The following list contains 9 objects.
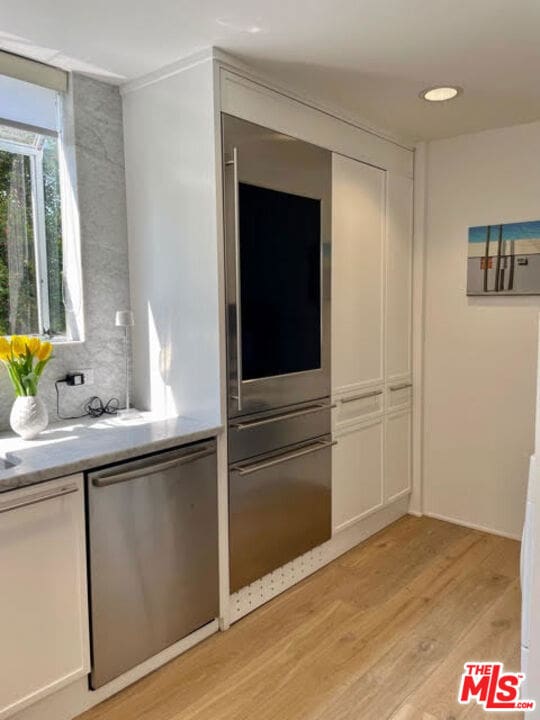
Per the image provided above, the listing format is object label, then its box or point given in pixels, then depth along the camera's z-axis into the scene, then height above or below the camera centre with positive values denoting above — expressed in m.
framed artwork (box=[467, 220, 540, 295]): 3.09 +0.28
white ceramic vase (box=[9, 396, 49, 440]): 2.12 -0.42
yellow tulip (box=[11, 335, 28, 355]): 2.13 -0.13
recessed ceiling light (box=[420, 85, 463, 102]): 2.59 +1.04
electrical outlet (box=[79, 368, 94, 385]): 2.55 -0.31
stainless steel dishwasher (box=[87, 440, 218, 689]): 1.94 -0.94
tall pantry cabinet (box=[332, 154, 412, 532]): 2.95 -0.17
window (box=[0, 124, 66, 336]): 2.38 +0.34
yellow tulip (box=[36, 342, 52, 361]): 2.18 -0.16
